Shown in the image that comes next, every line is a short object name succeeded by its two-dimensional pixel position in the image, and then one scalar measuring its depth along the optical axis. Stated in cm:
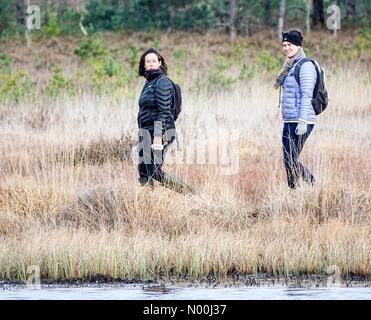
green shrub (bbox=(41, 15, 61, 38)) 3862
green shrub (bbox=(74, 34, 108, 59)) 3112
